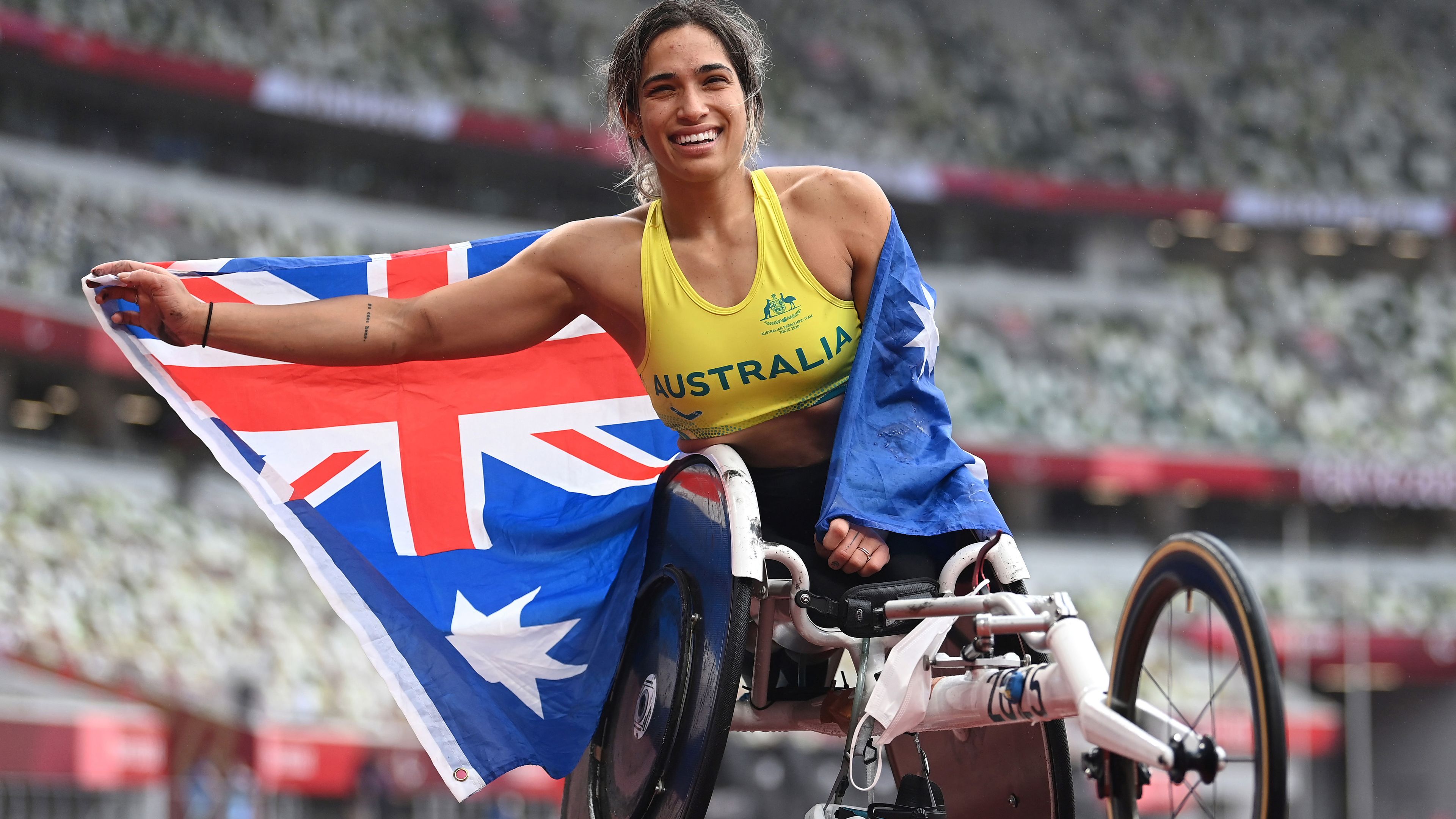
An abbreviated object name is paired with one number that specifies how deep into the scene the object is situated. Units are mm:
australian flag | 6988
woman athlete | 5980
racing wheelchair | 4703
